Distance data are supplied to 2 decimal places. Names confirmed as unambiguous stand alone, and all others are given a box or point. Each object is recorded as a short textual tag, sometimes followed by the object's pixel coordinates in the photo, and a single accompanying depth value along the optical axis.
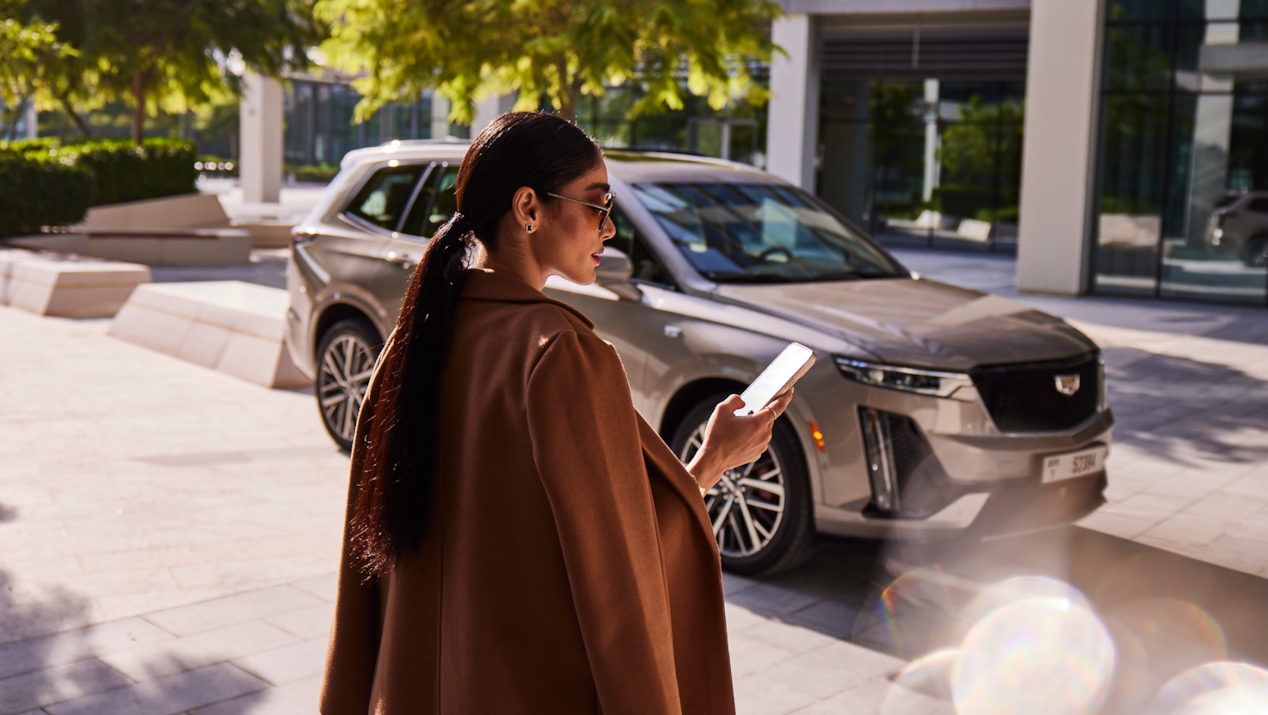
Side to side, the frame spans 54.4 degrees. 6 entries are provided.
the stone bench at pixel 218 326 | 9.92
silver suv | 4.98
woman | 1.78
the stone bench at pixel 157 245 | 20.34
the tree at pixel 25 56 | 18.36
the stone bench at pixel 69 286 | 13.80
